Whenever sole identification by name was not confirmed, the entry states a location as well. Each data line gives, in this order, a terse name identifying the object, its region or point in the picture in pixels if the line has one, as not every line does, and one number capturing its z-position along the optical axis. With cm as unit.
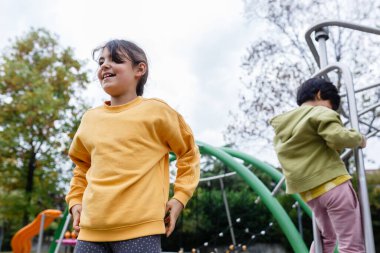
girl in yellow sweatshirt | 109
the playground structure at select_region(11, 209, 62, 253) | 723
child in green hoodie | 153
